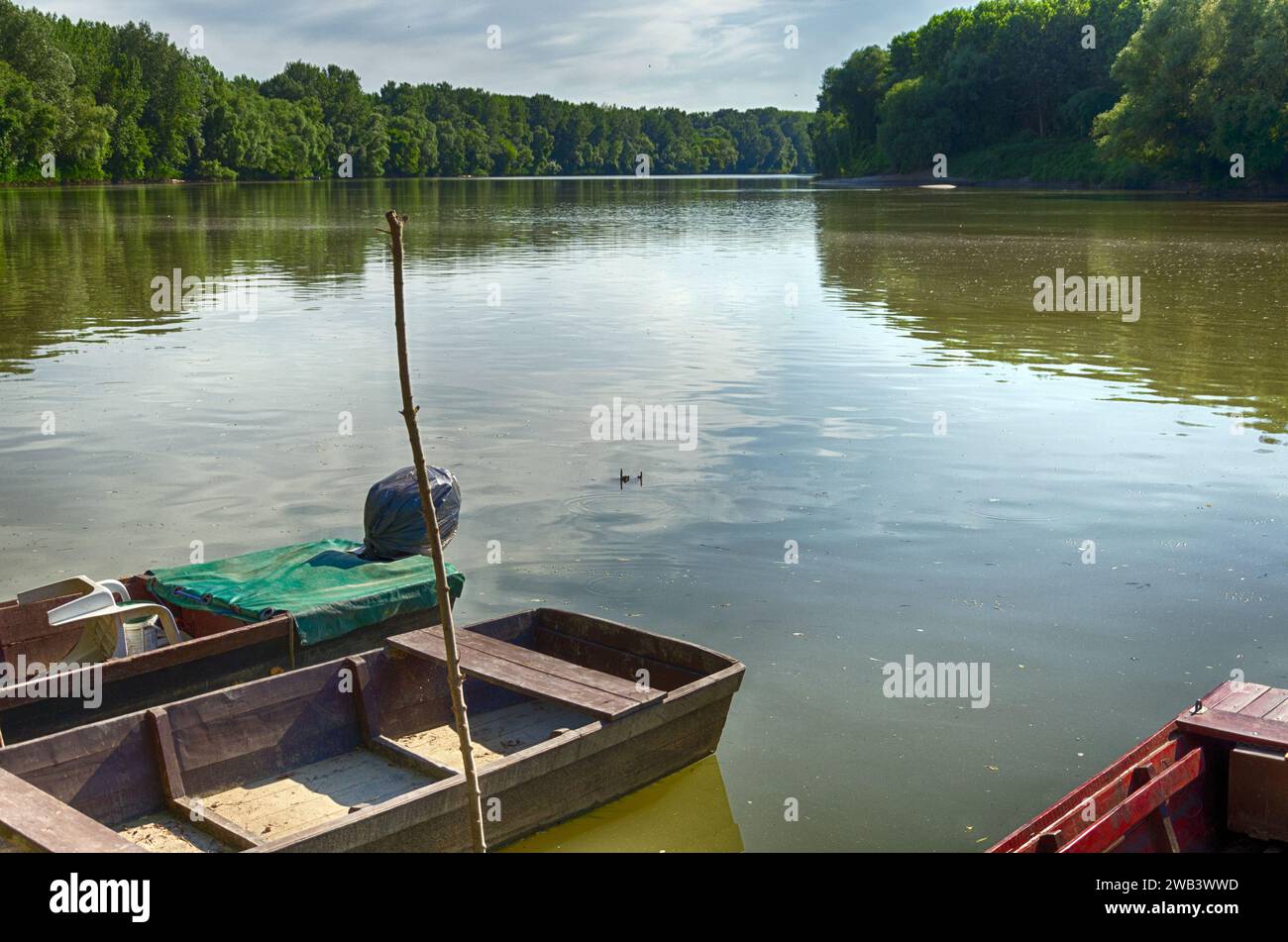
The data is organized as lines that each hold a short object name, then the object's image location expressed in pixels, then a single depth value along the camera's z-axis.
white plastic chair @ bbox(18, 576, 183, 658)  7.61
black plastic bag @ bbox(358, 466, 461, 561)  9.15
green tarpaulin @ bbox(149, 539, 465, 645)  8.00
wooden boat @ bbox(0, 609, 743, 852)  5.86
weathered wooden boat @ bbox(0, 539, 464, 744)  6.95
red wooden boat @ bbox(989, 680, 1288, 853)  5.54
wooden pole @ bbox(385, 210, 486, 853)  3.83
